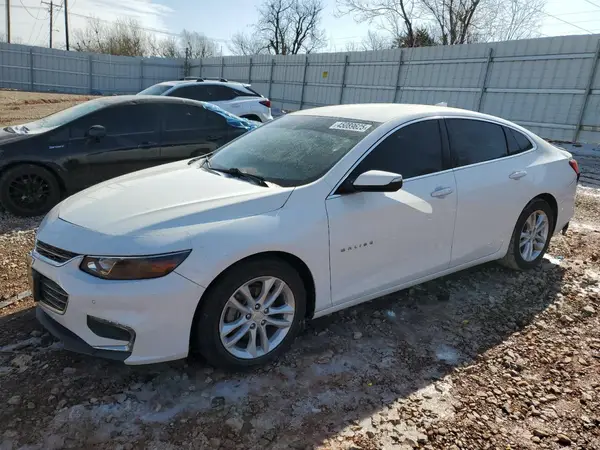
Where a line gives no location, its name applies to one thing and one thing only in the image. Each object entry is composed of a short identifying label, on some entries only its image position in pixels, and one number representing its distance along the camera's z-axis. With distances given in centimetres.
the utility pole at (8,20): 4069
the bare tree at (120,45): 4359
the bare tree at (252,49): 5434
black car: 548
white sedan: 246
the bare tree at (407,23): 3189
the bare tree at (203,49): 5476
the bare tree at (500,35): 2911
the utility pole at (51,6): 5002
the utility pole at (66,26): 4276
